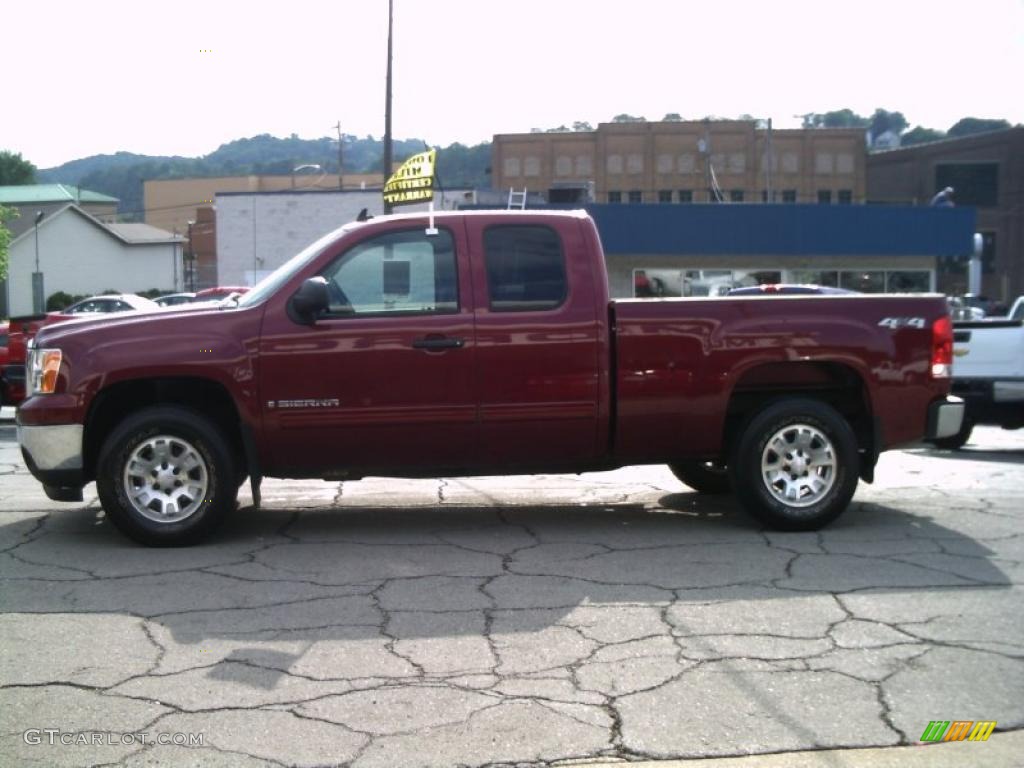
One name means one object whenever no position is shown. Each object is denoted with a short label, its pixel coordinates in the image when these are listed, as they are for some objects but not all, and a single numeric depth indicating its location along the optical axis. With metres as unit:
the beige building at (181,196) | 93.32
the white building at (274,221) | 50.44
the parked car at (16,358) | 15.30
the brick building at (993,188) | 63.44
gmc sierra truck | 7.35
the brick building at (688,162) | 68.44
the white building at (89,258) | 55.49
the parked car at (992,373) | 12.44
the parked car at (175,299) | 33.68
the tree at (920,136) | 115.61
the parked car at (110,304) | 24.56
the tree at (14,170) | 105.00
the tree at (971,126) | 109.69
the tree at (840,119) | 122.75
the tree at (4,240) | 43.09
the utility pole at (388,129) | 31.70
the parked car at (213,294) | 30.75
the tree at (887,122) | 141.00
